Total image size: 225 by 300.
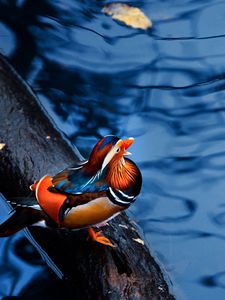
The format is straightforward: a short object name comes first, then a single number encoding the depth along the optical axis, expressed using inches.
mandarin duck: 226.7
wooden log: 227.1
